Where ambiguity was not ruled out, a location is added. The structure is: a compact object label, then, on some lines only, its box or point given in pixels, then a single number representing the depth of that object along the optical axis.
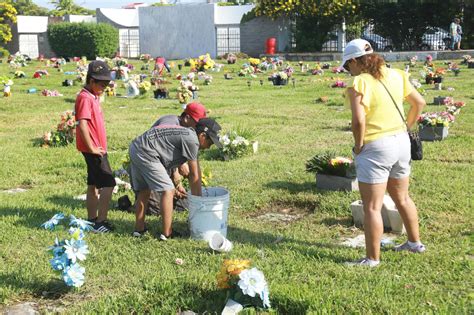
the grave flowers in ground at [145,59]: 28.66
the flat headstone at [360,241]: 5.19
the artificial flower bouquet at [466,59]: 23.91
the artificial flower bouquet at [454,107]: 10.87
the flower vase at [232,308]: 3.81
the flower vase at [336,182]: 6.68
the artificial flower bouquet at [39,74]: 23.48
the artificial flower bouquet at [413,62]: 24.23
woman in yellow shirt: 4.48
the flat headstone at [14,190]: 7.24
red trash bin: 34.73
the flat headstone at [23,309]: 3.94
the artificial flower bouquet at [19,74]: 23.64
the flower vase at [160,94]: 16.25
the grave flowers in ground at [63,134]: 9.96
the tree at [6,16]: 38.66
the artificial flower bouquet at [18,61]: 28.17
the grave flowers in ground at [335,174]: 6.69
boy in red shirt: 5.59
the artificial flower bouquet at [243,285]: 3.77
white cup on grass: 4.98
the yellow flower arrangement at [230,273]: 3.95
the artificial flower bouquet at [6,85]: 17.00
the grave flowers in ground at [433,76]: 17.21
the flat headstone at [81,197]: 6.82
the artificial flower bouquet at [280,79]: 19.44
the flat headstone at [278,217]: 6.05
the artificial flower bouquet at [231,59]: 30.53
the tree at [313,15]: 32.44
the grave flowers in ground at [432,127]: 9.30
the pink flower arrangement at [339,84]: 17.80
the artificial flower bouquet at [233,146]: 8.58
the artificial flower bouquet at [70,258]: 4.09
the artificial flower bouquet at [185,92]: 14.06
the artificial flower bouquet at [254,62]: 25.78
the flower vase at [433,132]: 9.33
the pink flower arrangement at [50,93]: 17.26
